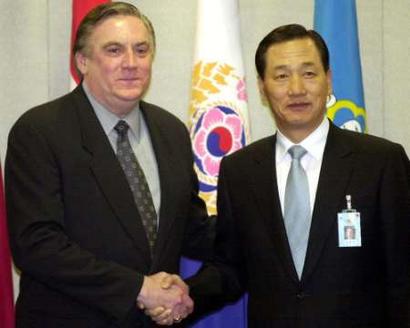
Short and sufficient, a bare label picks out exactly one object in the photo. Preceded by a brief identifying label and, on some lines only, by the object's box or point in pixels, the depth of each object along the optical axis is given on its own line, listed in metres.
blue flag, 4.43
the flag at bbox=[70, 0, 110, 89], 4.32
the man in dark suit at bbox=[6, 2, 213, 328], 2.96
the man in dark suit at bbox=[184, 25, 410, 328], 2.87
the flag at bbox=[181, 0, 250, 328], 4.20
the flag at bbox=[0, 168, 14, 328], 4.04
